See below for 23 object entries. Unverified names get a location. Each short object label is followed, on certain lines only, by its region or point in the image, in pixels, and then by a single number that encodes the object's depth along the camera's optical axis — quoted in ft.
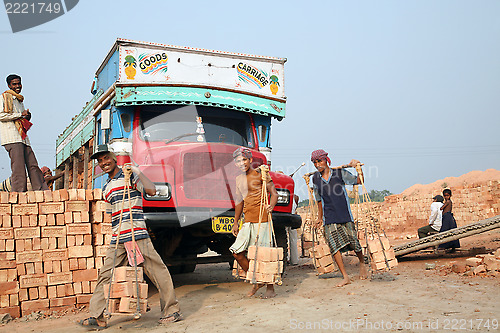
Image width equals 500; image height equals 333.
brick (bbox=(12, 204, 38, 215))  17.49
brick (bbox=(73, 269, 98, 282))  18.03
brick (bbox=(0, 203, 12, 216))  17.29
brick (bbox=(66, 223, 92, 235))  18.10
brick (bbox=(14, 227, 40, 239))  17.40
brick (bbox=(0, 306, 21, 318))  16.70
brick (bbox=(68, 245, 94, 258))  18.00
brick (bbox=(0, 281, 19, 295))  16.86
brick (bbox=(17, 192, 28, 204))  17.61
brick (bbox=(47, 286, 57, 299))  17.53
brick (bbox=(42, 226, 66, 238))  17.79
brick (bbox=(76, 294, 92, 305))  17.93
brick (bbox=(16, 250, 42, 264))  17.26
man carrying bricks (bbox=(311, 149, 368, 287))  19.76
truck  19.02
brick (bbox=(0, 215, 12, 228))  17.25
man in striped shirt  14.28
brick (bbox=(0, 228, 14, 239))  17.16
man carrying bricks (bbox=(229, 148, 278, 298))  17.46
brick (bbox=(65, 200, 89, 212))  18.29
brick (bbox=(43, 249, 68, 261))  17.66
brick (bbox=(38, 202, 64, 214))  17.92
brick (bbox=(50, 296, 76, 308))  17.51
